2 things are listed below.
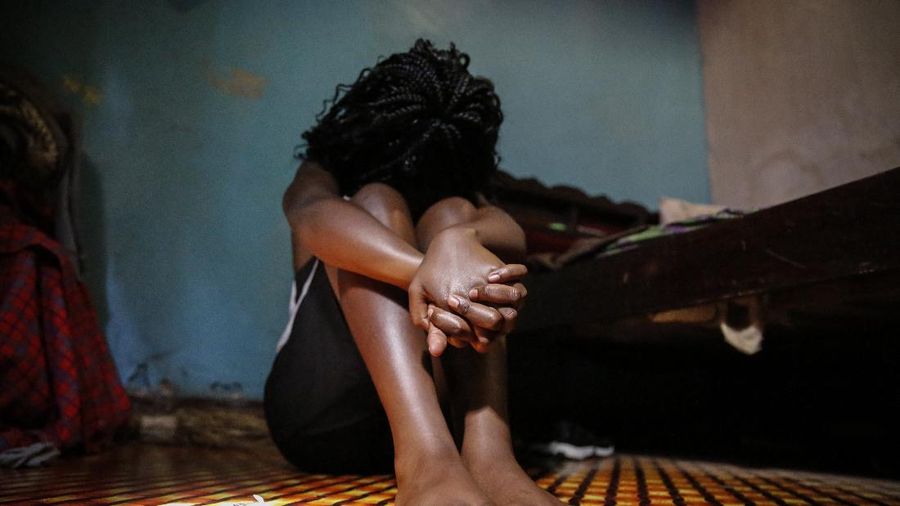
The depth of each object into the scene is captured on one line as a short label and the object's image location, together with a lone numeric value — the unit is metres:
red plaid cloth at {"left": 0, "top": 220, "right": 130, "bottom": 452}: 1.10
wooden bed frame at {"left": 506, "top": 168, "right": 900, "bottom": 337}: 0.83
